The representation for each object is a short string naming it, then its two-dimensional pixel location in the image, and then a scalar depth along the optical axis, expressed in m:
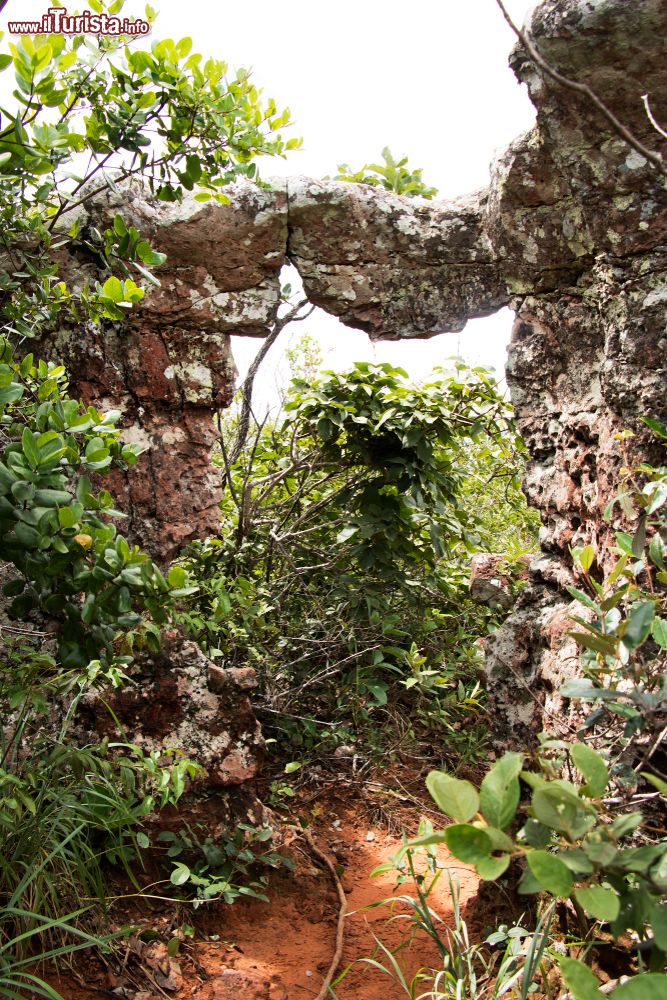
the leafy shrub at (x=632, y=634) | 1.38
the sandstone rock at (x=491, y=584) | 4.18
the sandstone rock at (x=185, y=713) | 2.83
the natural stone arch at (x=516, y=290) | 2.32
